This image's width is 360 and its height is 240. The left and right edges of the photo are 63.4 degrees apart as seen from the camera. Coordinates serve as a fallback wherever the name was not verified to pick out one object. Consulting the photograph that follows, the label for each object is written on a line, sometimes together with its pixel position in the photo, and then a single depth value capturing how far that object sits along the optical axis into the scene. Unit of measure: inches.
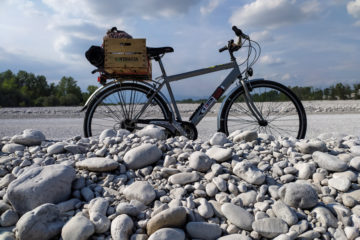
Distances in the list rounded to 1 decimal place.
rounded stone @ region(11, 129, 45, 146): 126.6
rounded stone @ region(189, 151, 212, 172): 94.3
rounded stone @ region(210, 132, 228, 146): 117.7
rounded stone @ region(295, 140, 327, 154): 108.2
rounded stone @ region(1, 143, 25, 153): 119.0
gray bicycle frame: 149.4
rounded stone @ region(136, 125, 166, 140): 128.9
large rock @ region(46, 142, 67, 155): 113.0
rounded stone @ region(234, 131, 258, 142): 124.9
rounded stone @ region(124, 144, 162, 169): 97.7
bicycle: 147.0
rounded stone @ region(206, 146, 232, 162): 99.5
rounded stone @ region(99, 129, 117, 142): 128.6
